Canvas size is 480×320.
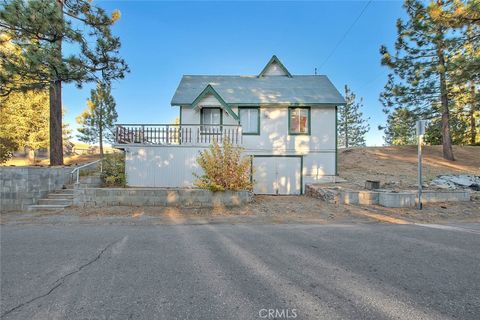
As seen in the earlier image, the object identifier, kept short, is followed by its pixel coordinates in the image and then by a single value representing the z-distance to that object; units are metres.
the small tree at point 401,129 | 18.23
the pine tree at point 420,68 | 15.16
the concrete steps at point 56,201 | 8.52
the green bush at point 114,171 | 11.07
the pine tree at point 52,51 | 8.08
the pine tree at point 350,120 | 39.40
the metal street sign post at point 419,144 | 8.03
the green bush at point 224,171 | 8.79
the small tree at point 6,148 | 16.96
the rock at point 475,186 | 10.12
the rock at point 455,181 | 10.25
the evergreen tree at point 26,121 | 19.53
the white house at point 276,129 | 12.78
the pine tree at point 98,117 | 22.34
